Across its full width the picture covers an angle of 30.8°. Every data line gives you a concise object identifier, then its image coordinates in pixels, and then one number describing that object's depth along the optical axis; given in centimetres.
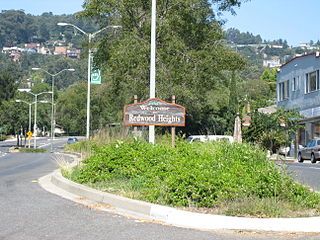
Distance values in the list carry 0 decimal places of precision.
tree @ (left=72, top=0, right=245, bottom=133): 3119
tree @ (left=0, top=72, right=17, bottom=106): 11324
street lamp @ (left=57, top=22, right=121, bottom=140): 3434
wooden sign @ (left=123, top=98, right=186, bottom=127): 1697
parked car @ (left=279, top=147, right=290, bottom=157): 4481
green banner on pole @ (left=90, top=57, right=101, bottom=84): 3456
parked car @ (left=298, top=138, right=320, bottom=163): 3447
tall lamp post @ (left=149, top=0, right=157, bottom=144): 1756
